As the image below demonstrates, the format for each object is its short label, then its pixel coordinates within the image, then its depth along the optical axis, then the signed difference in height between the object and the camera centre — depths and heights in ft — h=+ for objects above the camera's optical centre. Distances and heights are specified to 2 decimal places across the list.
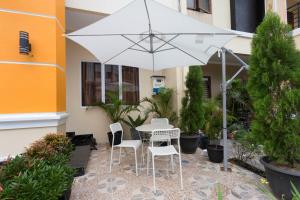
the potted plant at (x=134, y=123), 19.89 -1.99
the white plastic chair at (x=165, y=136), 10.24 -1.77
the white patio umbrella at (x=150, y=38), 8.79 +3.65
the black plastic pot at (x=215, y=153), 13.75 -3.67
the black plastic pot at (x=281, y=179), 8.36 -3.52
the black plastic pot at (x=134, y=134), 19.75 -3.11
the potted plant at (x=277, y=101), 8.93 +0.05
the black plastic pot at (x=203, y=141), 17.88 -3.57
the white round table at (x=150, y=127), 12.11 -1.61
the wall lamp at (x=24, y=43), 10.78 +3.54
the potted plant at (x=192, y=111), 16.25 -0.75
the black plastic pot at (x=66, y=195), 7.73 -3.74
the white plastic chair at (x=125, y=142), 12.13 -2.54
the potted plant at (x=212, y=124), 14.32 -1.89
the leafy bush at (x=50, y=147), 9.37 -2.18
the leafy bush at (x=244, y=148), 12.89 -3.24
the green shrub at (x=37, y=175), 6.31 -2.59
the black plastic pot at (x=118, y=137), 14.17 -2.52
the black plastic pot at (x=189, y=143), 16.10 -3.35
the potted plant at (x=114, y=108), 19.29 -0.42
